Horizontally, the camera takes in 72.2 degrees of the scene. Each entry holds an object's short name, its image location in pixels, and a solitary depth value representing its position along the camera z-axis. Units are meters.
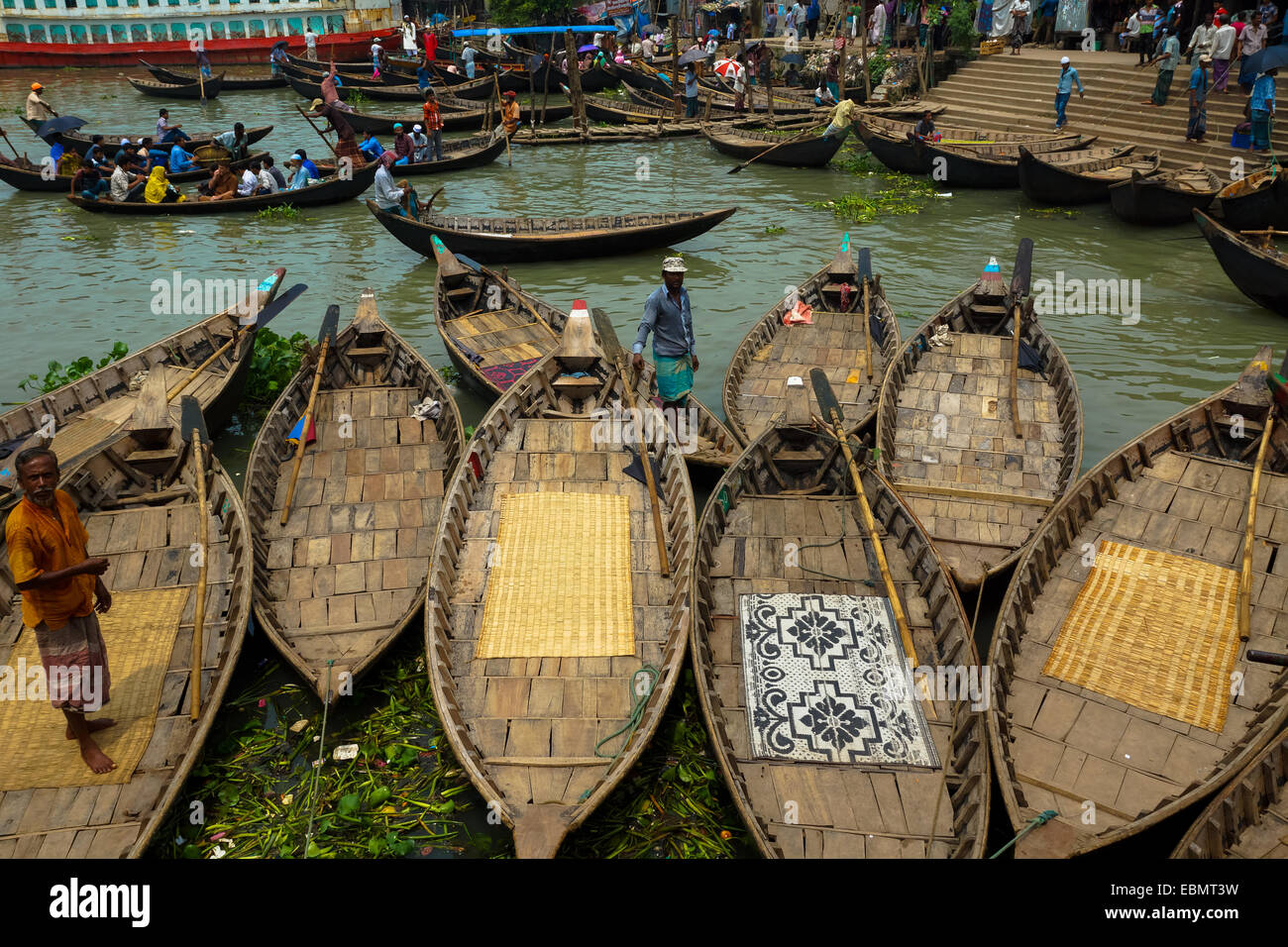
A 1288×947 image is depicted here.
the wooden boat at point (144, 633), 5.18
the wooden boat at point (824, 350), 9.80
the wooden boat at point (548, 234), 15.52
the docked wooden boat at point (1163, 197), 16.41
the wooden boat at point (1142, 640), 5.21
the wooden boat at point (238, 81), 34.47
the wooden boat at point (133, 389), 8.83
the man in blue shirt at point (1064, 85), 20.92
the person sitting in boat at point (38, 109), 23.25
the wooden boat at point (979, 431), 7.61
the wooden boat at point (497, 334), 9.24
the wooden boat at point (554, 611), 5.31
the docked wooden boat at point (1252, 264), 12.63
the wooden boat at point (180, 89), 33.28
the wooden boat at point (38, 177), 20.45
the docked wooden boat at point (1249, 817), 4.69
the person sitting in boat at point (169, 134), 21.75
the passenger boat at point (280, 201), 18.66
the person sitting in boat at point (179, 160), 20.53
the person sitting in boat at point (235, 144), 21.53
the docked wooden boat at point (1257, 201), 13.84
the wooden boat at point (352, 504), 6.62
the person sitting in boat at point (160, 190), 18.78
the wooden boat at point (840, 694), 5.02
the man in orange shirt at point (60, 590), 4.86
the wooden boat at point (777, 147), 22.27
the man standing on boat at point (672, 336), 8.41
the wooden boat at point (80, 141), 22.08
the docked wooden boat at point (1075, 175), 18.19
